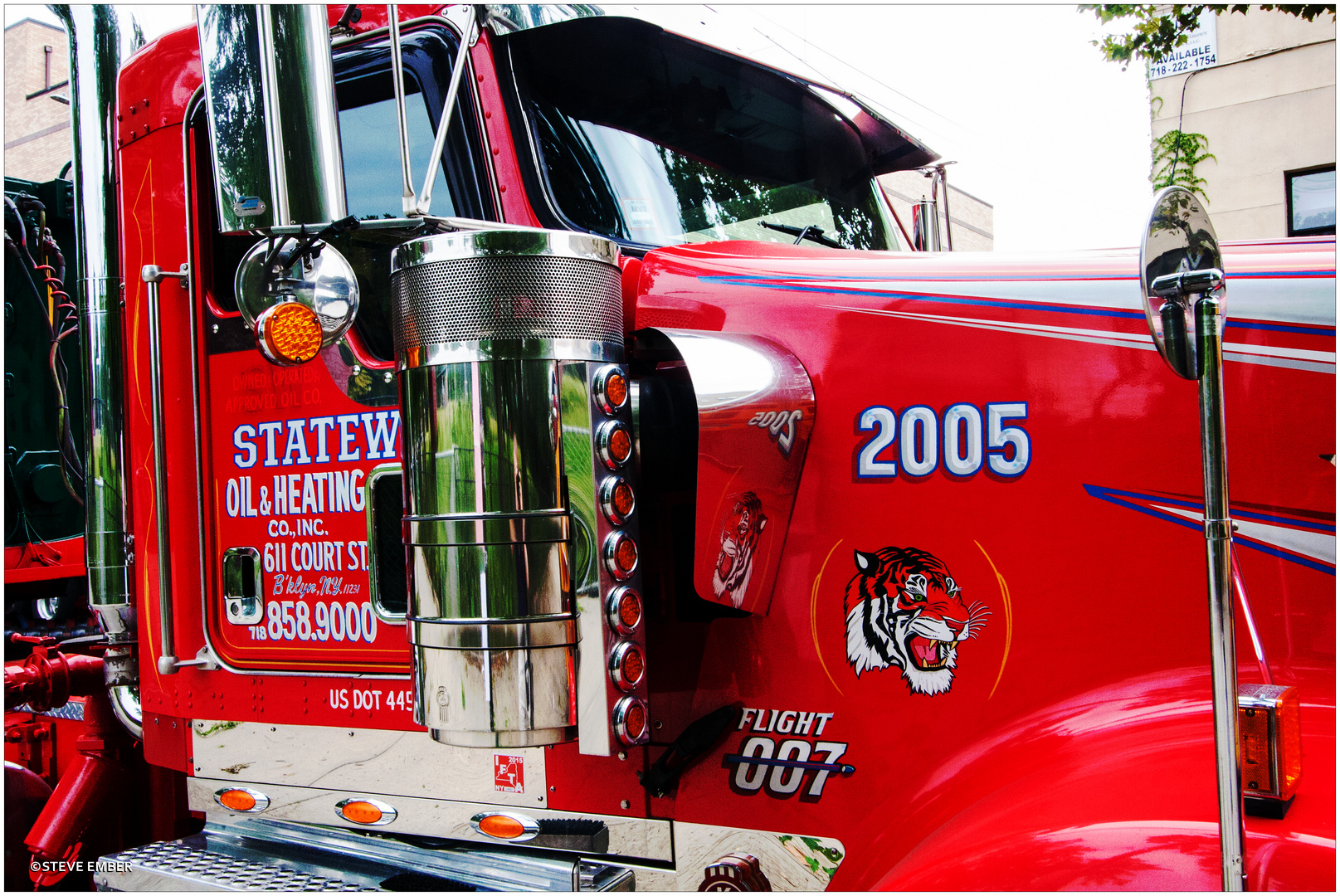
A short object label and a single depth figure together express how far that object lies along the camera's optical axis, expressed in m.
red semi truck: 1.86
